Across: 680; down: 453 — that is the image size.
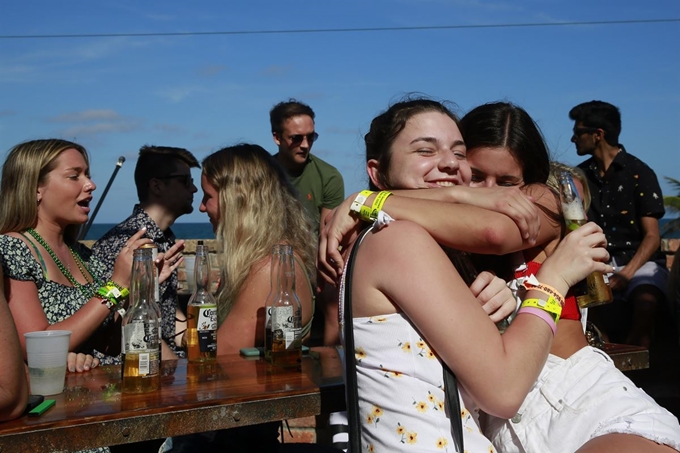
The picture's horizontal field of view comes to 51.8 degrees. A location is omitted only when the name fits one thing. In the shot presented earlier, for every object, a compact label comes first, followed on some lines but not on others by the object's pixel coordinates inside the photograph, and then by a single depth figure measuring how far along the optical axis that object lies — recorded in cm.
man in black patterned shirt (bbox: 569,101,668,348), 541
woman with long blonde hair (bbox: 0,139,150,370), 291
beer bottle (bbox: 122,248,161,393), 224
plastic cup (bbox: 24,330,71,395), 222
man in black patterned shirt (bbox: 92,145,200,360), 442
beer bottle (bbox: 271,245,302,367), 257
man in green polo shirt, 619
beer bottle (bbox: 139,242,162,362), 234
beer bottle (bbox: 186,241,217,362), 272
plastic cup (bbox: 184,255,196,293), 436
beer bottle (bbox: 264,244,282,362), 260
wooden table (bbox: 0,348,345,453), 188
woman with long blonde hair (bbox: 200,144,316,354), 306
